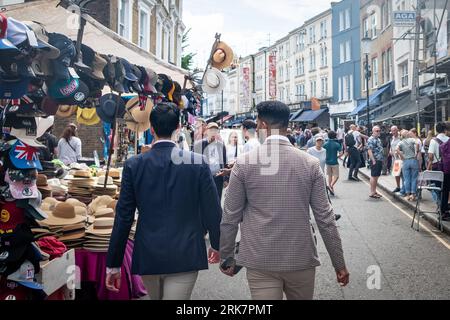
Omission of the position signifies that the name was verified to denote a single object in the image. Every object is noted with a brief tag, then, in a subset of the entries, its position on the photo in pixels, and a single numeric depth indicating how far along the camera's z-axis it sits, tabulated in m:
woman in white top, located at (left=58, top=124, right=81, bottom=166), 10.27
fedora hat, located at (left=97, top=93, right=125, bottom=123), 6.76
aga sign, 16.84
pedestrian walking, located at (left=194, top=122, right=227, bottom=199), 8.04
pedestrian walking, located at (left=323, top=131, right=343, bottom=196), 13.16
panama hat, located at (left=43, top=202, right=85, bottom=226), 4.87
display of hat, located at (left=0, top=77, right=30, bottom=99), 3.77
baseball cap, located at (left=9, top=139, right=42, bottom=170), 3.64
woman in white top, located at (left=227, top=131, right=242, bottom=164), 9.08
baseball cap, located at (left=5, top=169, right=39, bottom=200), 3.62
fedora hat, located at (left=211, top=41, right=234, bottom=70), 9.42
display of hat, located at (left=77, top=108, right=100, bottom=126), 8.23
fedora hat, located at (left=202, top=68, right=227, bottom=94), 9.33
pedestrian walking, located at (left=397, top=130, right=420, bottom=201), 12.05
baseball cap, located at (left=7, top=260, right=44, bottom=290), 3.64
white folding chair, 8.81
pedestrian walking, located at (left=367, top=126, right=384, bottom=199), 12.88
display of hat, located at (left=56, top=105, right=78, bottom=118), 7.29
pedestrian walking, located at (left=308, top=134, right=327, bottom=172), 11.34
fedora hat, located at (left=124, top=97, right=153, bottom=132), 7.81
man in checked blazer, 2.97
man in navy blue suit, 3.14
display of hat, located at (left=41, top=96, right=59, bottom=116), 5.28
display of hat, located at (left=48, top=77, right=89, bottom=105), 4.80
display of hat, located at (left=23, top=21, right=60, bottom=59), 4.16
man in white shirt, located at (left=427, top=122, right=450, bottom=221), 10.30
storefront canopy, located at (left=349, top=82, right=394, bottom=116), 27.97
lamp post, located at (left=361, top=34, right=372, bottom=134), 21.14
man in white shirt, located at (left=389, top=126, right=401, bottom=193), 14.48
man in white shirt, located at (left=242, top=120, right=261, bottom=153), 8.63
